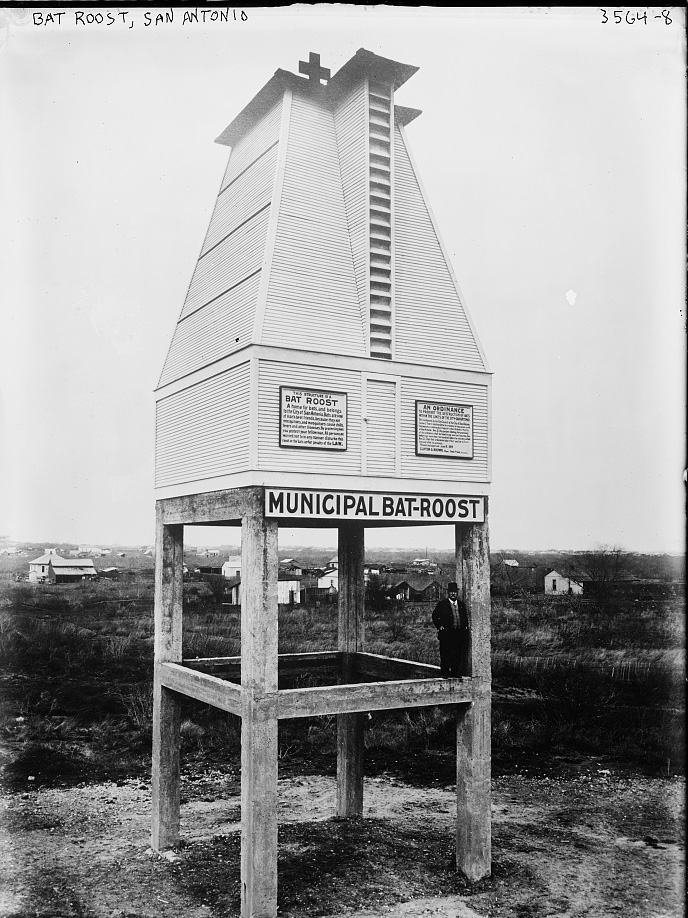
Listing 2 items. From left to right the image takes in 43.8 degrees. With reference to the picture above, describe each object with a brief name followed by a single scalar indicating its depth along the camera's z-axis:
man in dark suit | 14.14
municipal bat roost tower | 12.34
